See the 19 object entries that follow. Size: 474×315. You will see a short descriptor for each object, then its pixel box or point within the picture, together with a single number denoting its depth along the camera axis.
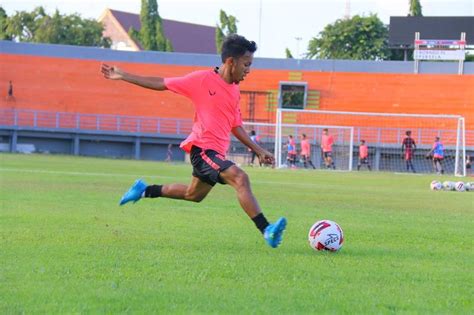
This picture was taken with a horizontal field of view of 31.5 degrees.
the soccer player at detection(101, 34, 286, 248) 8.38
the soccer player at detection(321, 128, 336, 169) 41.25
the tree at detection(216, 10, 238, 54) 86.14
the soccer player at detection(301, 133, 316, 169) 42.08
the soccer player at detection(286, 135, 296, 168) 41.28
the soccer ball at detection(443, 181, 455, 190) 24.20
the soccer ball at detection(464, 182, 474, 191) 24.25
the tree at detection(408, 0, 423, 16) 73.69
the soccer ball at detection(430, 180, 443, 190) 24.39
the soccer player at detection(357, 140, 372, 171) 43.56
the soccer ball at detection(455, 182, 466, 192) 23.97
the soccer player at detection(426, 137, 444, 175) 40.09
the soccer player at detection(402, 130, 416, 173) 42.84
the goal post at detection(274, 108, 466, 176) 44.53
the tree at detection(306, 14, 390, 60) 72.19
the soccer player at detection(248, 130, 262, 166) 42.20
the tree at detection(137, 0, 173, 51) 83.69
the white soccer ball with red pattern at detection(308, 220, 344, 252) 8.44
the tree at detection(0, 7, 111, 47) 79.38
